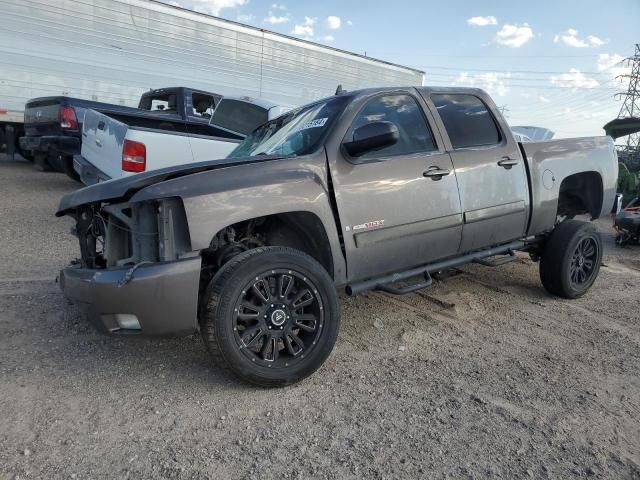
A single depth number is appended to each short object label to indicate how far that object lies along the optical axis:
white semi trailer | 11.63
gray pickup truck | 2.97
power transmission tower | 59.91
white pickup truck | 5.91
